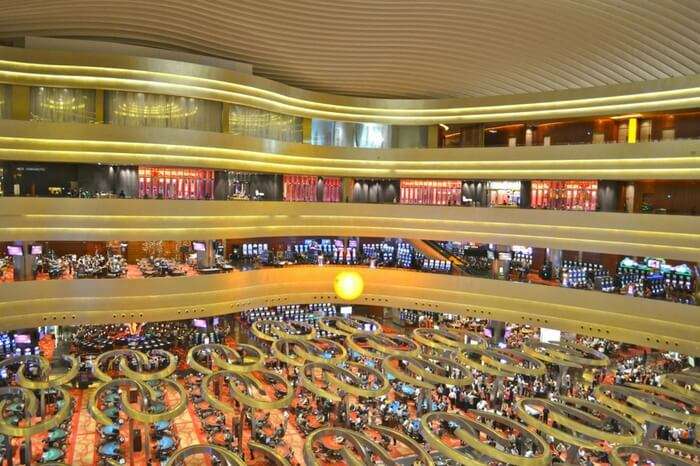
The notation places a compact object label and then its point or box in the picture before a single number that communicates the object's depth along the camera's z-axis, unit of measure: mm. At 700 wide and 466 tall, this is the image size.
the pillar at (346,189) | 33312
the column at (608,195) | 28641
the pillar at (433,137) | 32625
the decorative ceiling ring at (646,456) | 13273
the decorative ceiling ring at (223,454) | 13031
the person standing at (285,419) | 19031
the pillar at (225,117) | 26359
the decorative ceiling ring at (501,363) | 19516
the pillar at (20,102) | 22562
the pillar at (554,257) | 31609
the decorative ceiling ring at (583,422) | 14289
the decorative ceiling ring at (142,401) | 15180
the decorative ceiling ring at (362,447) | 13070
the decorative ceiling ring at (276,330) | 22984
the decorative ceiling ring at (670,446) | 14219
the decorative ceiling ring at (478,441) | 13148
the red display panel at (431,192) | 33406
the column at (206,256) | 26453
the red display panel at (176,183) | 26703
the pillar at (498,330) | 29797
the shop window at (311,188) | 31250
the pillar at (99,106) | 23562
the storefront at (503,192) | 32375
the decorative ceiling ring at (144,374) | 17859
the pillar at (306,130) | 30828
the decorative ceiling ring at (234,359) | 19062
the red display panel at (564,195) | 29234
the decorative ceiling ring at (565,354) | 20500
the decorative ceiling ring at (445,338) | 22359
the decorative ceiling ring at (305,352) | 20297
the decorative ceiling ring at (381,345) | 21367
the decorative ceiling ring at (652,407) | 15805
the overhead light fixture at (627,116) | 27908
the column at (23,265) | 22562
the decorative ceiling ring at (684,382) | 17953
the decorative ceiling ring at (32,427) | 14059
